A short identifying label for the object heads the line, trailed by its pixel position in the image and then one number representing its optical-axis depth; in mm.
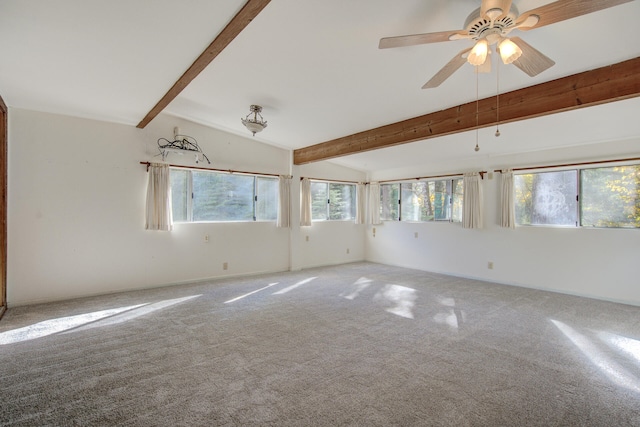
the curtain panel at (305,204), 6234
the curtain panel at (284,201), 5910
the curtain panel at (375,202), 7113
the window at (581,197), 4096
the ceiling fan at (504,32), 1503
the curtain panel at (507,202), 4996
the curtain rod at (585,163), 3994
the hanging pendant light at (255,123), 3754
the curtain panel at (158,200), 4488
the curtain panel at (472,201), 5363
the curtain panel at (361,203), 7211
